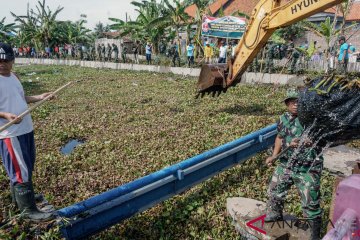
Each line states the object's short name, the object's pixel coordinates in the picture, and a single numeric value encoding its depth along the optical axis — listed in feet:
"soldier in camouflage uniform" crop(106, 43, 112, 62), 98.48
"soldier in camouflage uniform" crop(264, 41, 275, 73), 57.52
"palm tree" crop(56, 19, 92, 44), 130.52
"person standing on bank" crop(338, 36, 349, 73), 50.78
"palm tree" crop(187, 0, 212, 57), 78.18
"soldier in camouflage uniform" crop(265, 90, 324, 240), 11.16
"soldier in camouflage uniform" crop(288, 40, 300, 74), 56.44
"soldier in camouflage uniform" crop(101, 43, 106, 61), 99.72
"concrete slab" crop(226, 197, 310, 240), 11.82
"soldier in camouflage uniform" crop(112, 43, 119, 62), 94.80
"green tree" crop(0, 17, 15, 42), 118.34
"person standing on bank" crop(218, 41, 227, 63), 64.34
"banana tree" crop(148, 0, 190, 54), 77.92
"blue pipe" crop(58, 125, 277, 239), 11.00
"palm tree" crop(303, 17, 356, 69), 52.29
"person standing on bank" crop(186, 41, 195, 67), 72.32
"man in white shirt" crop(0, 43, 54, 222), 10.08
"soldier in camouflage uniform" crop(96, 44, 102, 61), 102.80
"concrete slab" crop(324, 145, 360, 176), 18.47
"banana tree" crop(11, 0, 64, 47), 114.52
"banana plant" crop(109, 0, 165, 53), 86.43
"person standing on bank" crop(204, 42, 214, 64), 71.41
